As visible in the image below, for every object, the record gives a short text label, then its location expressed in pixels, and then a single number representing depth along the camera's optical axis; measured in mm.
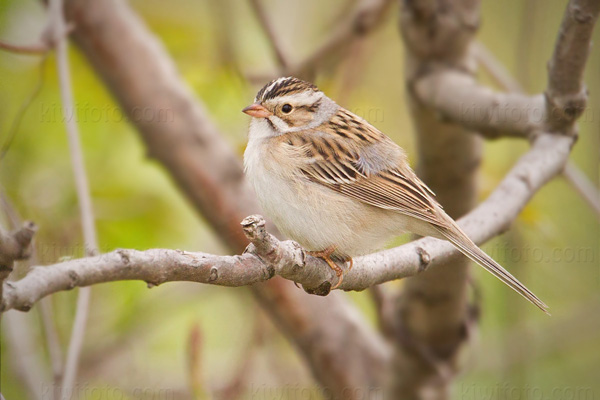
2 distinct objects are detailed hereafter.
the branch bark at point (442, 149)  8039
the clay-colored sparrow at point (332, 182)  6437
